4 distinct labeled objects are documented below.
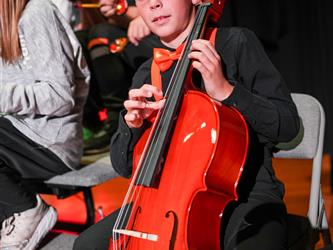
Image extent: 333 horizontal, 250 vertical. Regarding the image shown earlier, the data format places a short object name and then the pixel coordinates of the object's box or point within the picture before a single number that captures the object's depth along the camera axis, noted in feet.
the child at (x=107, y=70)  12.15
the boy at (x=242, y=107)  7.98
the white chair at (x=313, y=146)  9.20
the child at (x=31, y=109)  9.89
